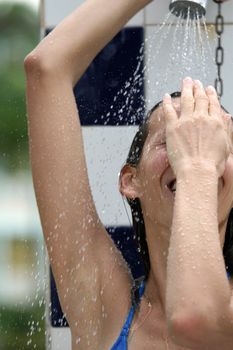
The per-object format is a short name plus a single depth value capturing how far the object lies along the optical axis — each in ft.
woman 13.48
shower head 14.79
